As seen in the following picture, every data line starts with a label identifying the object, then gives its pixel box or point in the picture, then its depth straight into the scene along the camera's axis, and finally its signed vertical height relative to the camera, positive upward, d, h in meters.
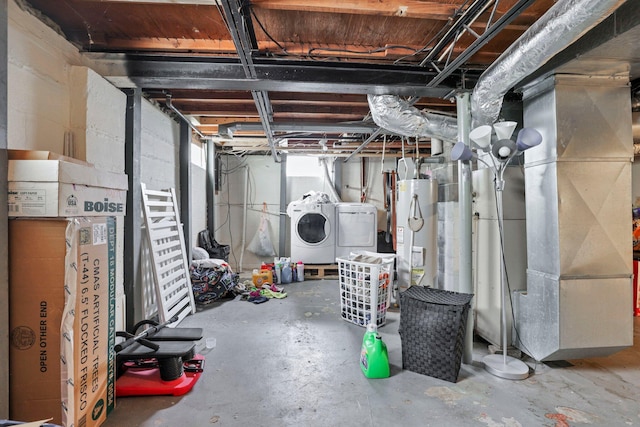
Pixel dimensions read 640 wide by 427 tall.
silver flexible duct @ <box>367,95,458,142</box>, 2.46 +0.83
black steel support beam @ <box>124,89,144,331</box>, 2.34 +0.11
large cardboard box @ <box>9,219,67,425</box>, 1.24 -0.40
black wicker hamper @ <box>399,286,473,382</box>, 1.81 -0.73
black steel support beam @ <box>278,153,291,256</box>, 5.39 +0.17
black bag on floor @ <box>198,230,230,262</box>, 4.41 -0.45
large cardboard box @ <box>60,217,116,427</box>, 1.23 -0.47
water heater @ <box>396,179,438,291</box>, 3.09 -0.22
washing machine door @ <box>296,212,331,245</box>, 4.60 -0.18
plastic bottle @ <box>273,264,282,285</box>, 4.32 -0.83
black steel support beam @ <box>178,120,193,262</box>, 3.65 +0.45
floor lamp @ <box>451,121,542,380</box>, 1.80 +0.39
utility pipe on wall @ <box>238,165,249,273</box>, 5.43 +0.15
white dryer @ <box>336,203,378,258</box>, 4.62 -0.20
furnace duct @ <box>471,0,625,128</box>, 1.23 +0.83
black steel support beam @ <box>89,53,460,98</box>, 2.09 +1.02
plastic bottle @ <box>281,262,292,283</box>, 4.32 -0.83
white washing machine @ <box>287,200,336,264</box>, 4.57 -0.32
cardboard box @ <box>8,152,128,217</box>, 1.21 +0.12
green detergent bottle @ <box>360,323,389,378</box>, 1.89 -0.90
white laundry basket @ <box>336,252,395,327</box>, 2.64 -0.66
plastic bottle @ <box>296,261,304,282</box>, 4.46 -0.82
